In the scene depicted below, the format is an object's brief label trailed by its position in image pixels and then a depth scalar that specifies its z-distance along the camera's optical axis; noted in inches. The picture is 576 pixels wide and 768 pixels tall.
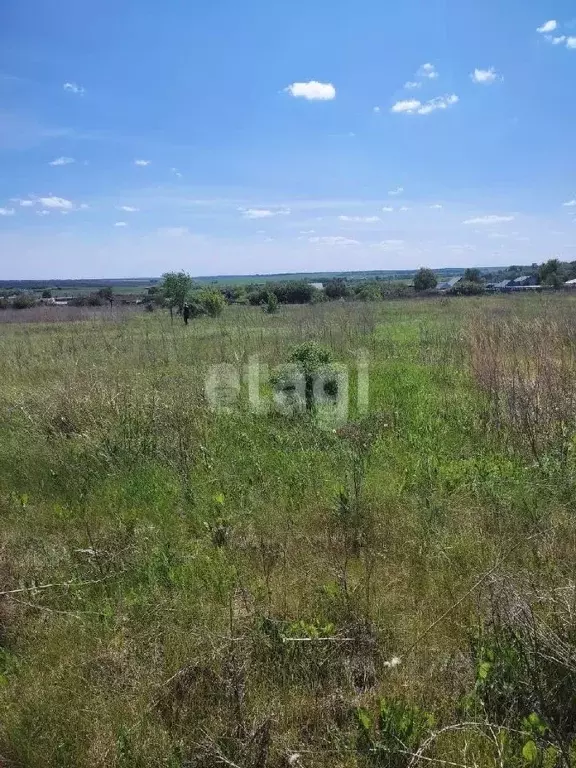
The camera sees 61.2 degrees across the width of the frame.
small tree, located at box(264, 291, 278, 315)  803.9
